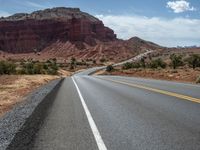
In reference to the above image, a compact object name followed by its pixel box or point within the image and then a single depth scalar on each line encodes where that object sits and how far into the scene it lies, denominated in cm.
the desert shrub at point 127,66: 5293
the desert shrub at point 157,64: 4758
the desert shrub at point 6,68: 3718
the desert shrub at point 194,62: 4348
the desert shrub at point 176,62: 4578
